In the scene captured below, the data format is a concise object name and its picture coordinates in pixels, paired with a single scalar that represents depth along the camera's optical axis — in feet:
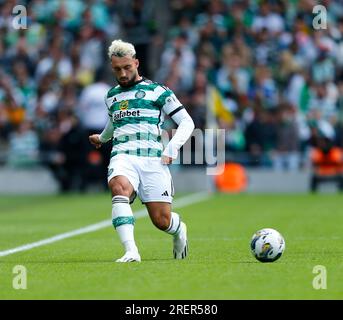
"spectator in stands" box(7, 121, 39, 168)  86.07
